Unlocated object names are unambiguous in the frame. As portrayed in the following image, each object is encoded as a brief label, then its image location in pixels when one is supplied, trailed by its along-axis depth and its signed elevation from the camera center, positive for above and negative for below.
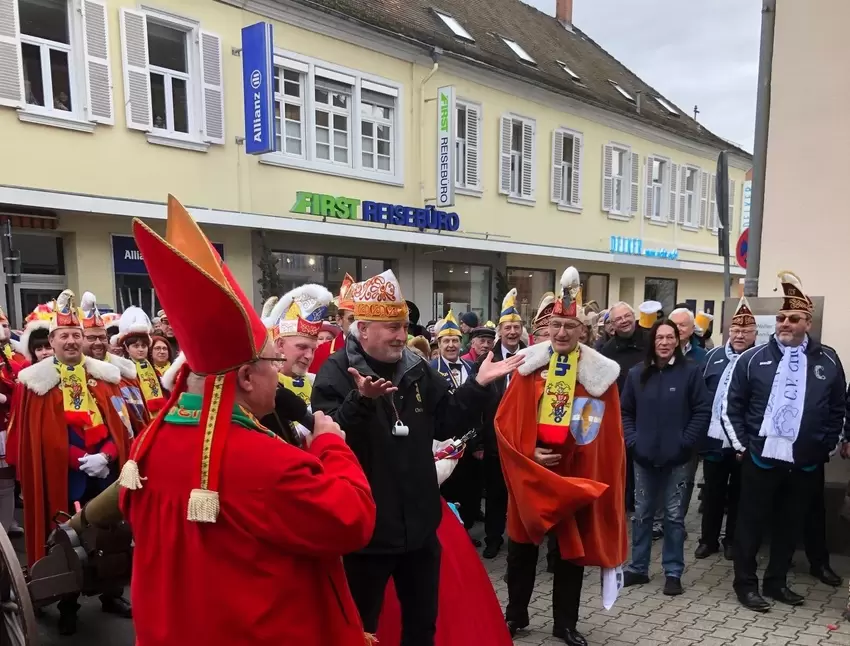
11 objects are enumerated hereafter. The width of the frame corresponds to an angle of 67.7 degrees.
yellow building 10.02 +2.46
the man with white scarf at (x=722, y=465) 5.33 -1.71
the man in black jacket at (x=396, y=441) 2.76 -0.78
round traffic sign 7.20 +0.18
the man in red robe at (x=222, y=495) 1.68 -0.62
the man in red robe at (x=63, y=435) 4.34 -1.17
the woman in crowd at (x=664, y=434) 4.69 -1.25
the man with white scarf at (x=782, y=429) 4.27 -1.12
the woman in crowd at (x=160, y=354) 5.90 -0.82
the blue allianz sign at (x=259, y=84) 11.26 +3.29
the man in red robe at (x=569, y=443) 3.75 -1.06
